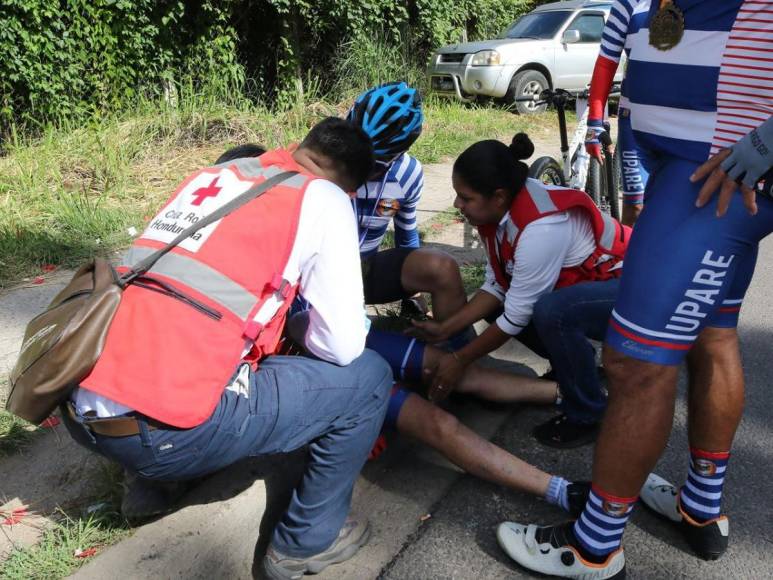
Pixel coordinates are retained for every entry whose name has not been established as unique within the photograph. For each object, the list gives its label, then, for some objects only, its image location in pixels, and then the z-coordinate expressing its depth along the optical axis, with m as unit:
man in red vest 1.69
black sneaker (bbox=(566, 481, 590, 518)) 2.14
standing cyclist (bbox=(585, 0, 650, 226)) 3.44
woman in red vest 2.49
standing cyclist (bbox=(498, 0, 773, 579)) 1.56
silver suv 10.19
